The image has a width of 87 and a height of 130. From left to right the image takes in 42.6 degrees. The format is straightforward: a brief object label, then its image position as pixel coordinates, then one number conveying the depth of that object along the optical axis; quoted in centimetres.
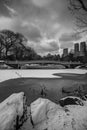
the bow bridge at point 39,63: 4325
